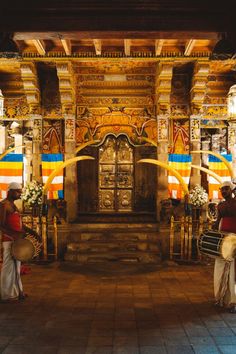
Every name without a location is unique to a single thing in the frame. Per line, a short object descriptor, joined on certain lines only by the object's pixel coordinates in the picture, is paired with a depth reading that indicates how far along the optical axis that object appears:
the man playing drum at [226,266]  6.80
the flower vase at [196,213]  12.27
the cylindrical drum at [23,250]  7.29
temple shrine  12.09
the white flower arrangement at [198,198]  12.37
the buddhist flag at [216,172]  12.55
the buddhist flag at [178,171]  12.52
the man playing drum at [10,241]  7.30
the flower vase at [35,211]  11.61
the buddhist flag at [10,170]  12.11
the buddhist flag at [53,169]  12.58
